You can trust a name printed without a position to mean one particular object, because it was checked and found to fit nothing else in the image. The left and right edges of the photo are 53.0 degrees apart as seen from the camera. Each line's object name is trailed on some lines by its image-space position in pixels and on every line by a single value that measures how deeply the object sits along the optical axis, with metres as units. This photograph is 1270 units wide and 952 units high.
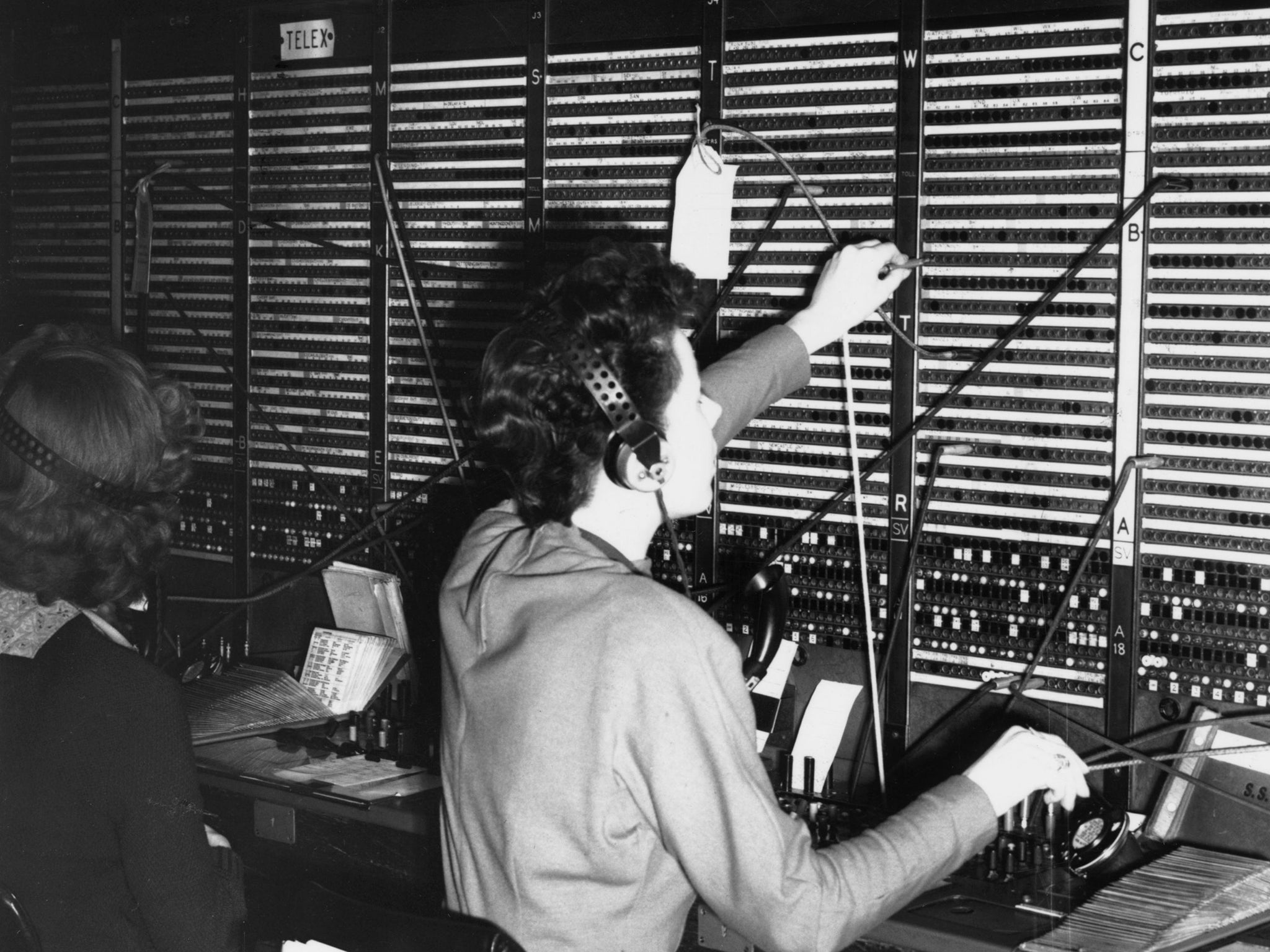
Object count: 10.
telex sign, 2.89
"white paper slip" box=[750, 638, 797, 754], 2.45
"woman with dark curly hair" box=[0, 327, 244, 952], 1.60
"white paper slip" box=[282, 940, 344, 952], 1.43
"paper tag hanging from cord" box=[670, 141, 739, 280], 2.41
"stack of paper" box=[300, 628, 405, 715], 2.81
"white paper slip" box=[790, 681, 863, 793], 2.38
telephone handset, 2.19
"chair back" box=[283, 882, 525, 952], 1.29
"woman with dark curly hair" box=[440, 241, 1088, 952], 1.35
